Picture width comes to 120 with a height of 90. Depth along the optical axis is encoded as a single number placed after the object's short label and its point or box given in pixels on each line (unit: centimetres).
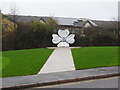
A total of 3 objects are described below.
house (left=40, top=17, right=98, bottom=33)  4437
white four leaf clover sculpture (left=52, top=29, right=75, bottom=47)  2586
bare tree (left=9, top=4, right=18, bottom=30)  3569
